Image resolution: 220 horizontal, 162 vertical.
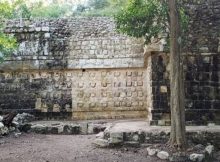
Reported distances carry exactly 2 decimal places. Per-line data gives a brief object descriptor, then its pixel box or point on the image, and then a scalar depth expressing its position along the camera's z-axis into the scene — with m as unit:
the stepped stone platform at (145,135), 10.71
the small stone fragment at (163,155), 9.65
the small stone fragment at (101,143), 10.80
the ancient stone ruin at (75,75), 15.78
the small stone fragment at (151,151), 9.99
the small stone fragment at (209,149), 9.94
